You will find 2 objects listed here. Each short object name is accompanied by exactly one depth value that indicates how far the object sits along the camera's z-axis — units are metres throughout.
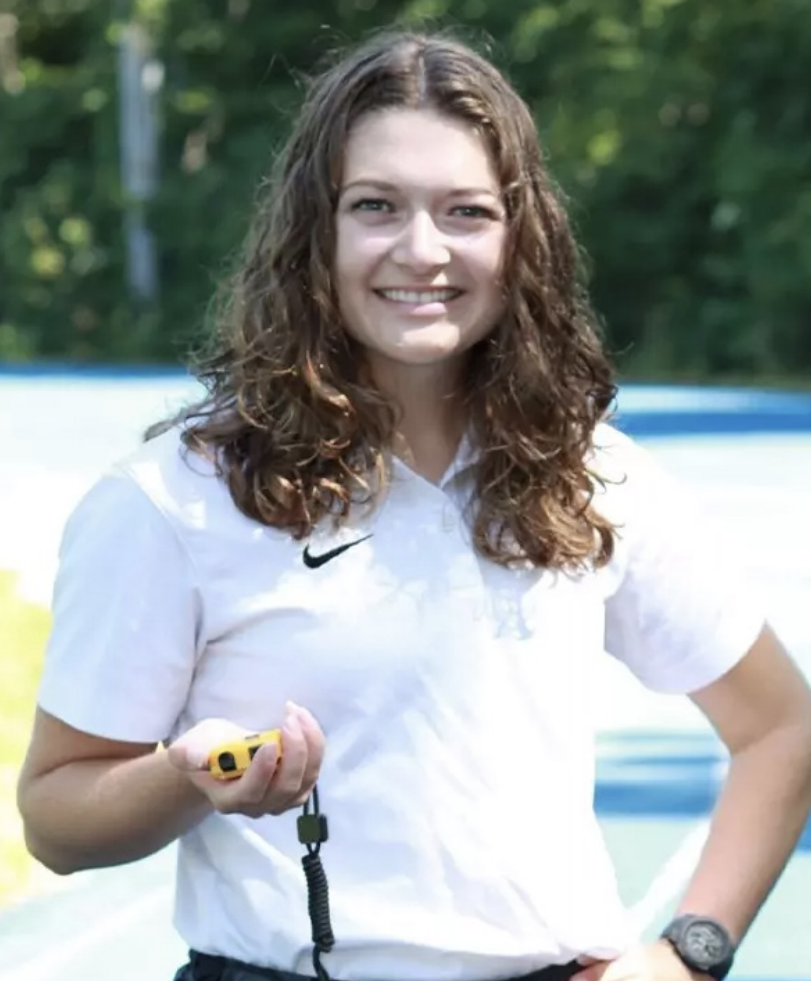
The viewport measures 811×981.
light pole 70.51
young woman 4.36
